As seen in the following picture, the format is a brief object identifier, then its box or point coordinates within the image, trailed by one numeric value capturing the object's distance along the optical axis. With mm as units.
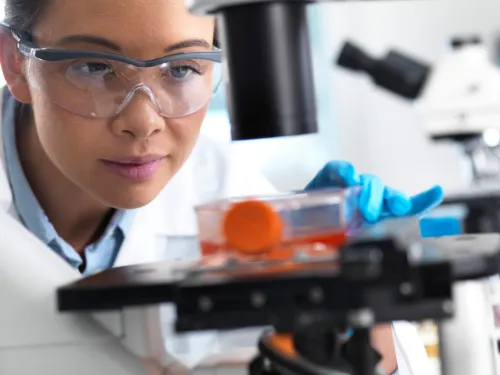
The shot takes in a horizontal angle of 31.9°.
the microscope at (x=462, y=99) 1611
